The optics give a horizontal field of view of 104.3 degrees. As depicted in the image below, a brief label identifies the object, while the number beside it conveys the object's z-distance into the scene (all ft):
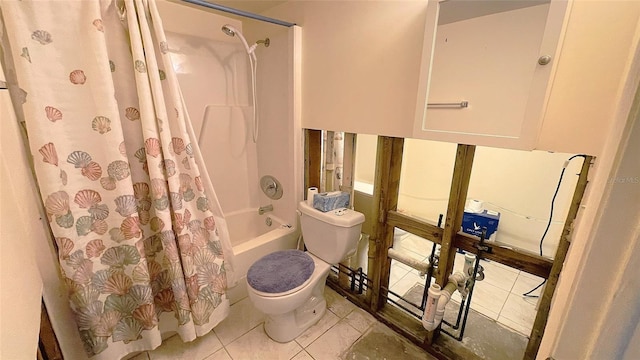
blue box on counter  6.81
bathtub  5.71
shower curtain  3.14
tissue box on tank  5.29
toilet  4.56
